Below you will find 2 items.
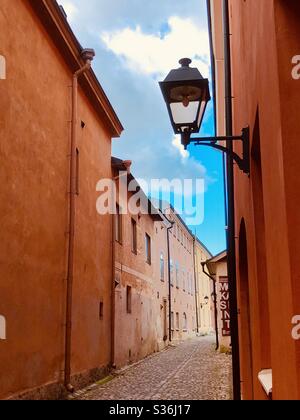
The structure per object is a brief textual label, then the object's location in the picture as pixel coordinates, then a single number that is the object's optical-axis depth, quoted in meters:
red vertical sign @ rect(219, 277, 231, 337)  13.19
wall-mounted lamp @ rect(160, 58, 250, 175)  4.40
